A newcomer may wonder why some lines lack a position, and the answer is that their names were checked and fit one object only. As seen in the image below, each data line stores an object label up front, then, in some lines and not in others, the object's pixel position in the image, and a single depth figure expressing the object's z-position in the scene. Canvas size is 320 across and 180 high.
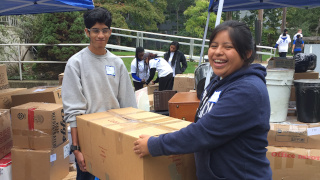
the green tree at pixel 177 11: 25.50
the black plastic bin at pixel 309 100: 2.94
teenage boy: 1.91
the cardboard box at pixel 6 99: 3.75
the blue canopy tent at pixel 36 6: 3.83
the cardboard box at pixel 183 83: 5.70
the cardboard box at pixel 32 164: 2.95
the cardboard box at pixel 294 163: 2.76
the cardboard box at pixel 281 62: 3.61
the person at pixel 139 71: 6.26
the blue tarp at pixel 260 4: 5.23
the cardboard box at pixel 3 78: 3.93
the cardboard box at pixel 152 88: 6.20
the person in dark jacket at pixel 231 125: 1.17
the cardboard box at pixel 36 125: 2.88
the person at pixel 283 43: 13.77
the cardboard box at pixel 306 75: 3.68
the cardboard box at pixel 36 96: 3.75
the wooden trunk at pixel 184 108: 3.40
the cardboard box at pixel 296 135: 2.85
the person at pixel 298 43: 14.45
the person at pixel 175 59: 6.73
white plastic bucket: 3.05
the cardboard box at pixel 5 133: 3.00
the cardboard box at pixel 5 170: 2.95
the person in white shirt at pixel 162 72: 5.76
